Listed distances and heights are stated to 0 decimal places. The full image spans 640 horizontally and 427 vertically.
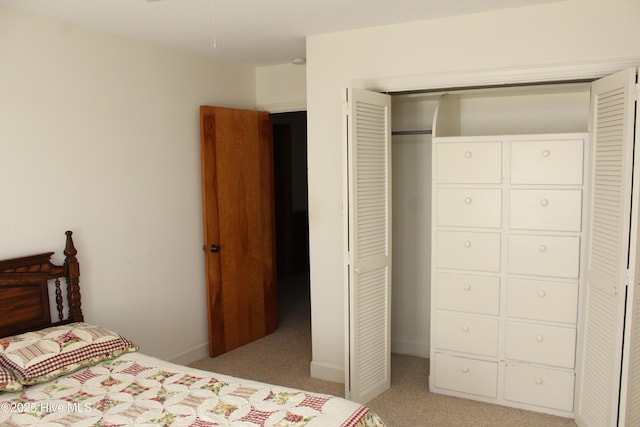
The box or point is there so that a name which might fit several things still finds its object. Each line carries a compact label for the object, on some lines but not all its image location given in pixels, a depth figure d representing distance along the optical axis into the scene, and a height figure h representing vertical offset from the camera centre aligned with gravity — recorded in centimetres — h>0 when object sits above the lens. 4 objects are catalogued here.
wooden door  396 -43
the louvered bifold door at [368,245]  306 -47
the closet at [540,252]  254 -49
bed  203 -96
